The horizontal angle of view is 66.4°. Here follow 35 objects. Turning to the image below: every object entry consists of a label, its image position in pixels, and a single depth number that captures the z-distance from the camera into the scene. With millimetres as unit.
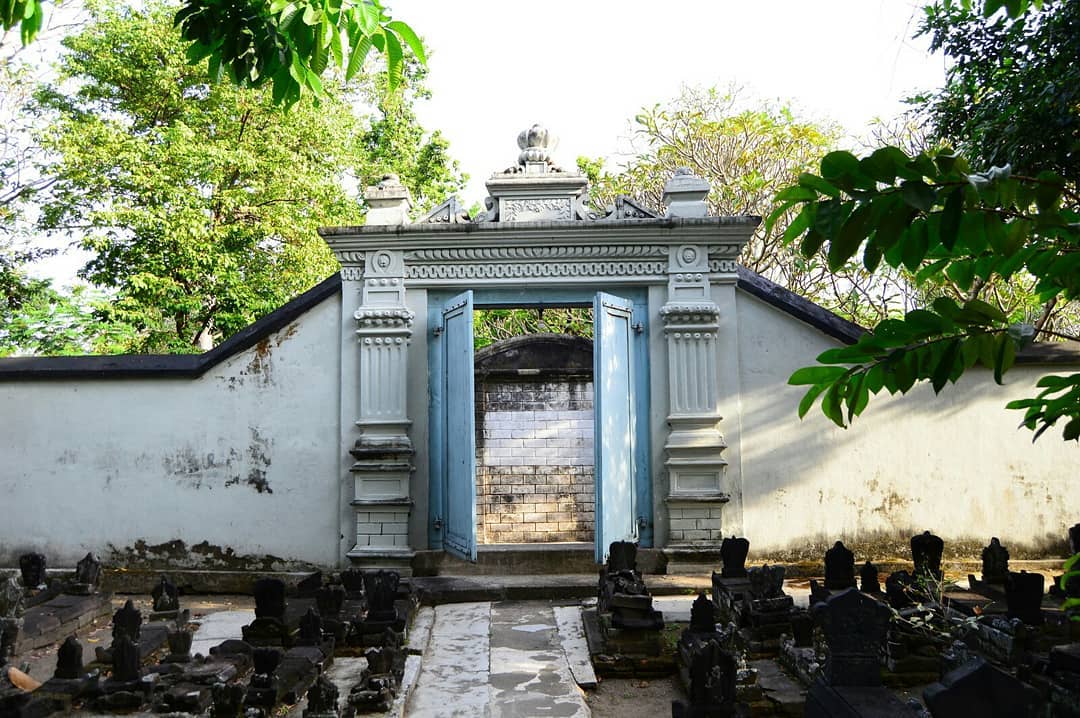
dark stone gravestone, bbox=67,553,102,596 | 6914
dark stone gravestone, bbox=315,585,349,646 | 6035
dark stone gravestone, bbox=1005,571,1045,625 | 5367
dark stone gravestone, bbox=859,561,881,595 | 6645
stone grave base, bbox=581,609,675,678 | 5215
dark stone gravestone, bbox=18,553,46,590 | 7273
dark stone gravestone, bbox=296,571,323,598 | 6759
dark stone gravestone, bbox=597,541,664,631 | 5344
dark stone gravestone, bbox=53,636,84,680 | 4758
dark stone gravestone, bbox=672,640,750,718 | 4043
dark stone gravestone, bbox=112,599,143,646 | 5430
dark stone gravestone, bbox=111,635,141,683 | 4688
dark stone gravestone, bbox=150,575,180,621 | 6473
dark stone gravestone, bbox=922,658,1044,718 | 2428
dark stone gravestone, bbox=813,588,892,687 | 3422
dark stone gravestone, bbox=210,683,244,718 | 4223
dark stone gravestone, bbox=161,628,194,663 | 5113
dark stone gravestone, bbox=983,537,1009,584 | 6893
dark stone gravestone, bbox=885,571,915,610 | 5953
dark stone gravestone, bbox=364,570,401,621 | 5879
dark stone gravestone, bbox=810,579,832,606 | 6051
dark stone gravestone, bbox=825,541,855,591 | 6738
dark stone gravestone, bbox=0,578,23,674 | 5415
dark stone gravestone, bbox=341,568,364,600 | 6758
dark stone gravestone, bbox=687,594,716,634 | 5367
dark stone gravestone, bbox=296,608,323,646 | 5371
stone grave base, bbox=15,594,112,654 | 5902
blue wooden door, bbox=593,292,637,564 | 7352
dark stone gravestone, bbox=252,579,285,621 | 5852
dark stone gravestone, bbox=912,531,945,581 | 7086
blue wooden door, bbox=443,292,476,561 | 7527
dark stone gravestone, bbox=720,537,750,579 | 6762
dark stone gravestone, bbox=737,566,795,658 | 5570
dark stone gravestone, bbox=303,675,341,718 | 4059
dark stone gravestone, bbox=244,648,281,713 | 4367
